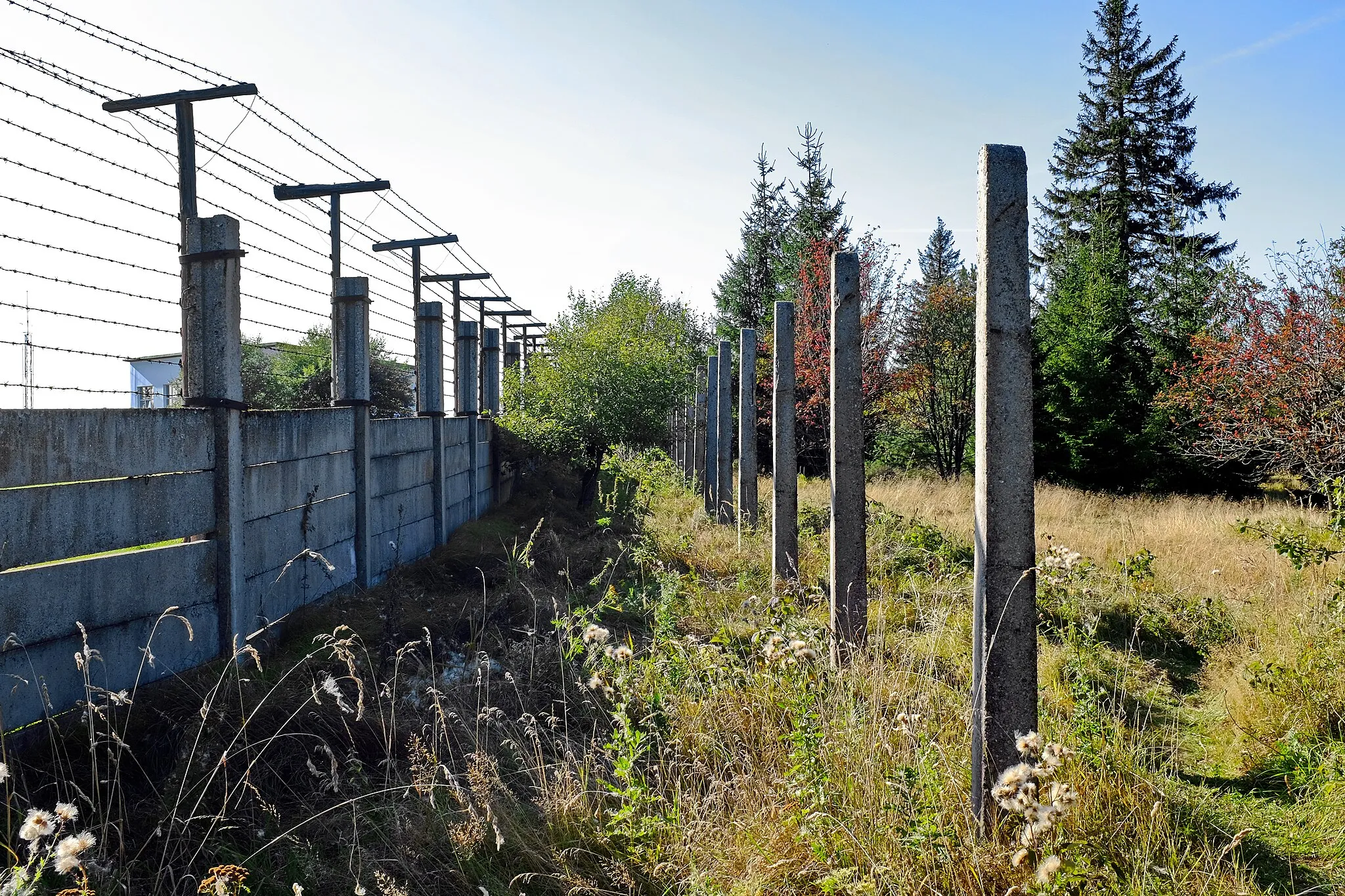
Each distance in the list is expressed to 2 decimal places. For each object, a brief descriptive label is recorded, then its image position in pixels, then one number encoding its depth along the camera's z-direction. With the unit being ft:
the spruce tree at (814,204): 85.61
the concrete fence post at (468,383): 38.22
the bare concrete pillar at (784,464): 20.94
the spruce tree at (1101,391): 64.80
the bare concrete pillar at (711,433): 42.18
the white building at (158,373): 101.42
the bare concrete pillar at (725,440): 35.17
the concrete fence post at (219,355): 15.48
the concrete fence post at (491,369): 45.19
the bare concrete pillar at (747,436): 28.99
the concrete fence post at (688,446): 65.46
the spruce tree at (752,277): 103.24
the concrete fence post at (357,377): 23.21
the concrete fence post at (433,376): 31.19
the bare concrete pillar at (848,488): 15.93
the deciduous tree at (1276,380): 43.96
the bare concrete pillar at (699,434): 55.83
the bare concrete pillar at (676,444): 70.33
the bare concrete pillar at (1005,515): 9.45
